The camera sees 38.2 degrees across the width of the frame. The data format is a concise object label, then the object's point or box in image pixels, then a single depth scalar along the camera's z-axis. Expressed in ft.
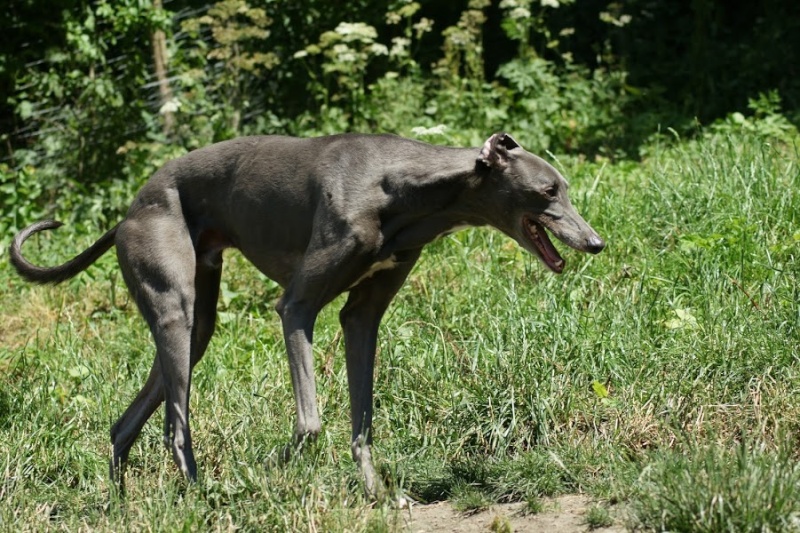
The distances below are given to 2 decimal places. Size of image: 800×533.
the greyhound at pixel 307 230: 17.16
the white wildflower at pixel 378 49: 33.99
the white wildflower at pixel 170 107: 32.89
